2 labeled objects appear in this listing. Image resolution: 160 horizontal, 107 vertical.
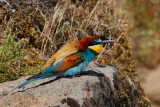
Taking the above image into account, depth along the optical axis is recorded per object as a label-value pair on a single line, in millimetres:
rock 5230
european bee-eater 6098
